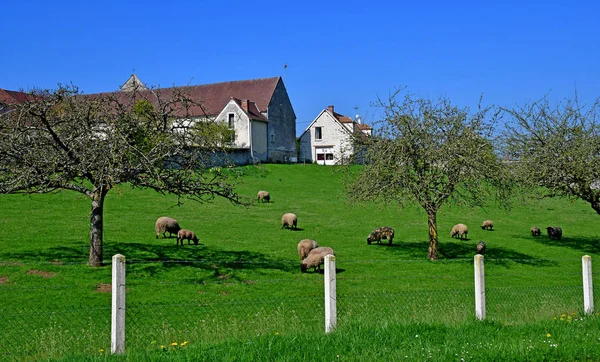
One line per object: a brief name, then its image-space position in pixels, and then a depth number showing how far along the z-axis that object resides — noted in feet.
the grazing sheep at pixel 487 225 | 134.21
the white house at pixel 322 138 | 282.36
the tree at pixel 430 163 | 87.71
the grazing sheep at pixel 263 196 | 152.05
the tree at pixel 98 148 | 63.67
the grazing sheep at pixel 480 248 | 103.14
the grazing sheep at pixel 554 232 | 124.26
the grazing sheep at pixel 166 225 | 99.04
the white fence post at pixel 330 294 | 32.86
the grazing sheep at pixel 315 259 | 75.15
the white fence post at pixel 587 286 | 40.53
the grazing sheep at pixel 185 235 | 92.94
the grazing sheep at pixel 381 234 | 105.19
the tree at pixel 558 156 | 98.53
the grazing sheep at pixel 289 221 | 116.37
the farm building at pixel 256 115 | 247.09
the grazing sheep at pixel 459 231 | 118.83
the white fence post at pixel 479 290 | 36.94
